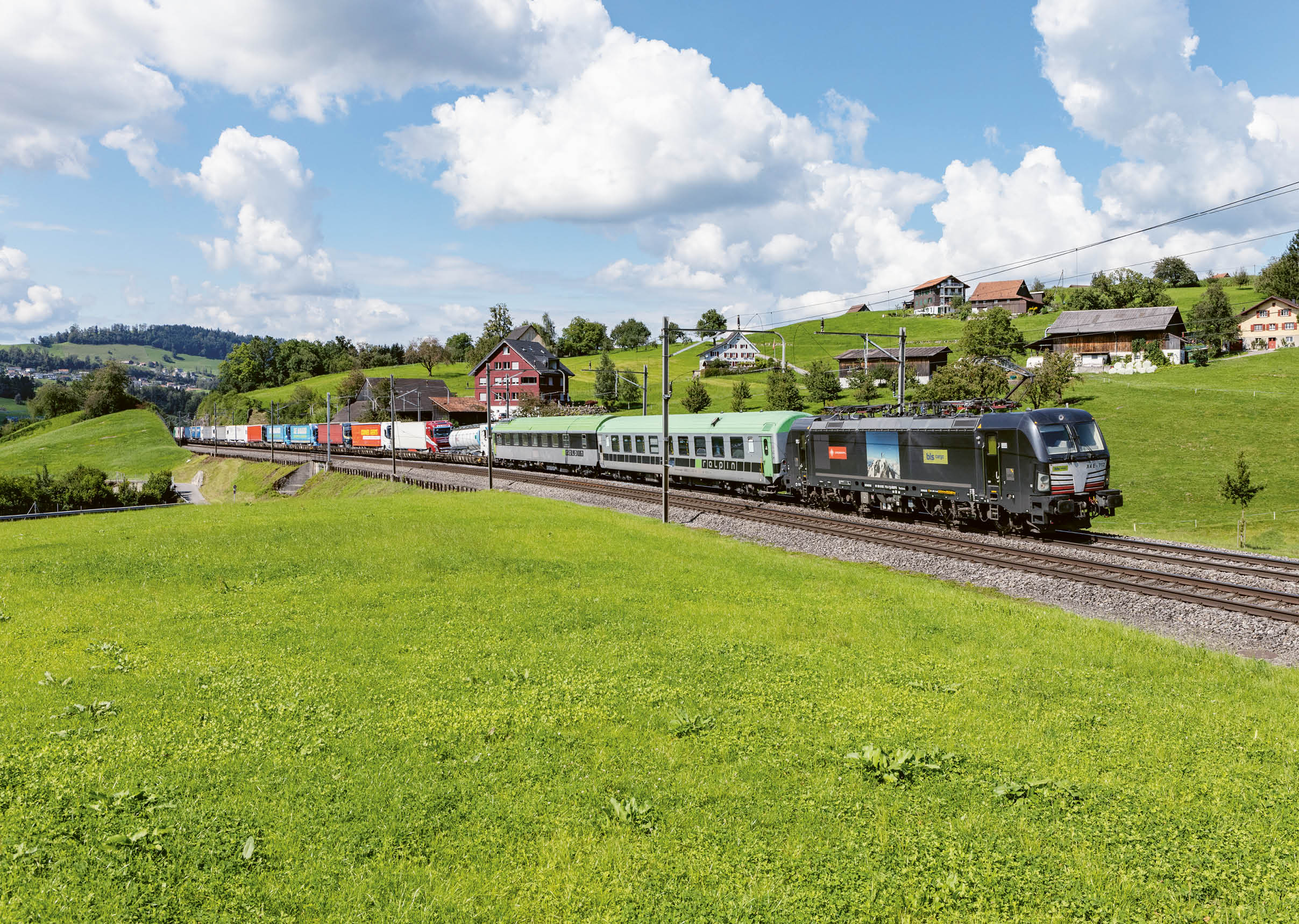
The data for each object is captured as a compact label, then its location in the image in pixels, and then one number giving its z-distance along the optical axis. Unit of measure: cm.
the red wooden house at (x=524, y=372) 12181
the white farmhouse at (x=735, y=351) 15400
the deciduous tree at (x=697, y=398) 9075
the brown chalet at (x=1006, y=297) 16312
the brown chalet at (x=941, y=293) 18962
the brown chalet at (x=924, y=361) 10981
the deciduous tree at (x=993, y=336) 10212
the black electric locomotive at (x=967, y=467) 2464
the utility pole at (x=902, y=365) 2956
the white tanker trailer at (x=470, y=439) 7856
